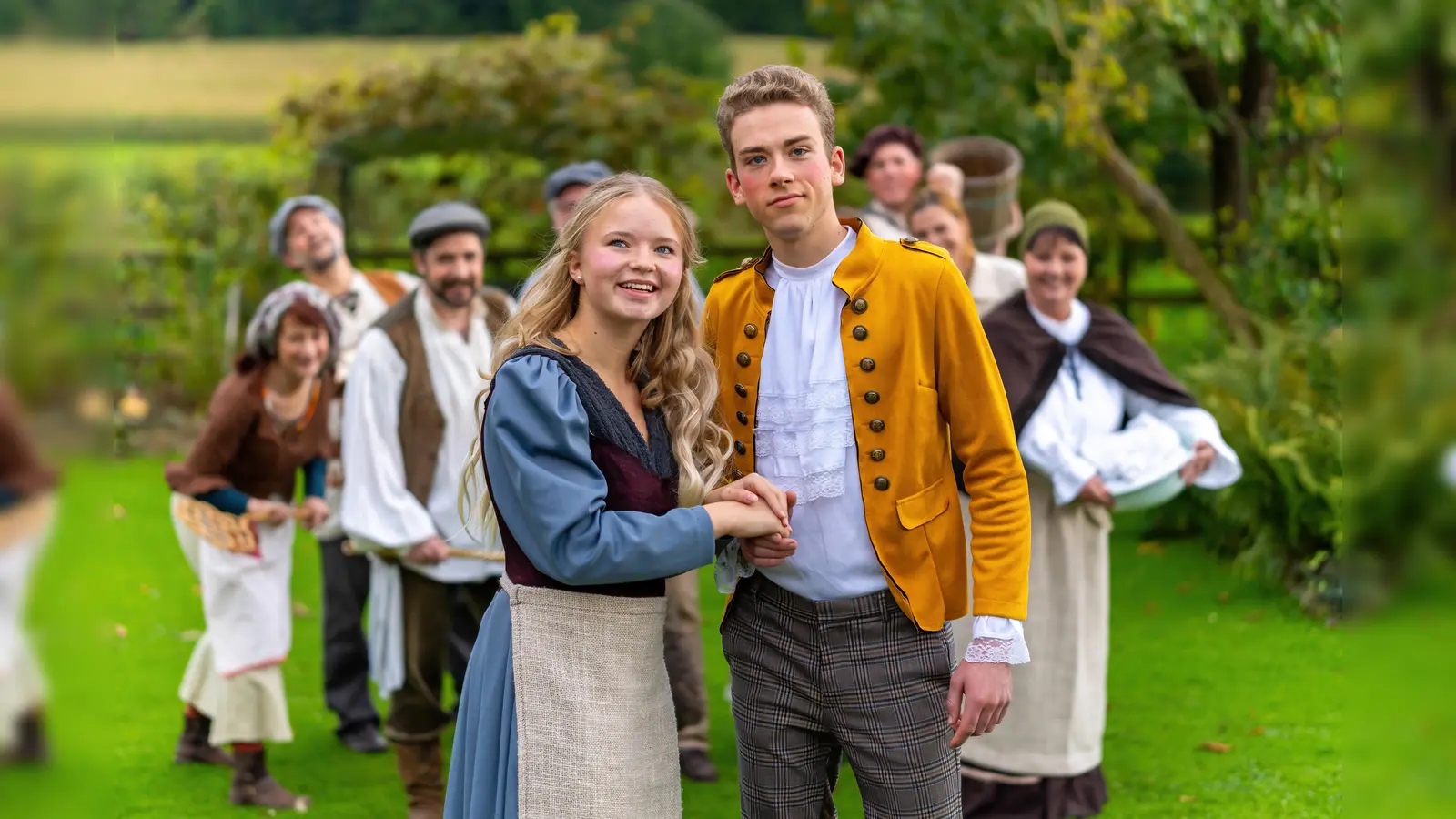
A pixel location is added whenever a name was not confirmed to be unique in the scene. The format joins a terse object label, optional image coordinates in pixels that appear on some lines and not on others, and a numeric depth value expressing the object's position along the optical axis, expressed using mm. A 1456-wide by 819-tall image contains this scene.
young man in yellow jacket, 2416
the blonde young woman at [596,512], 2264
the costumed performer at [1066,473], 4109
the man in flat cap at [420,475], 4141
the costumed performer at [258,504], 4465
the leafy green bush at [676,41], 11719
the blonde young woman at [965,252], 4750
